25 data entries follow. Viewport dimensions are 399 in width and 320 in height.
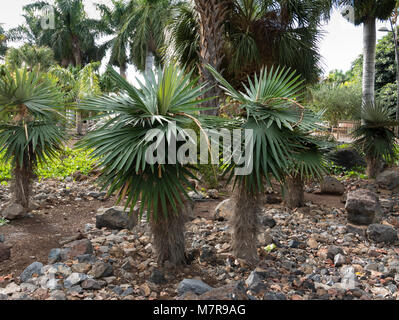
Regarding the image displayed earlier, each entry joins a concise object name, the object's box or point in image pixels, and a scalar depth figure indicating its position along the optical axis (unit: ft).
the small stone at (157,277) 10.21
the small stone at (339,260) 12.12
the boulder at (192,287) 9.31
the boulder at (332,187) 23.26
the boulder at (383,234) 14.43
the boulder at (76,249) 11.60
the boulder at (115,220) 15.29
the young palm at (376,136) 25.95
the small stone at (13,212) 15.83
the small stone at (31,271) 10.40
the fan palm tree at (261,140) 9.91
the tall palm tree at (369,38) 32.24
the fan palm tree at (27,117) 14.89
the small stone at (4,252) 11.70
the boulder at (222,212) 16.62
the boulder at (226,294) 8.28
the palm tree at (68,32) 81.82
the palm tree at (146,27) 54.90
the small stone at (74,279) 9.86
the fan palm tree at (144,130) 8.97
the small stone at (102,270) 10.37
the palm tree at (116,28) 70.13
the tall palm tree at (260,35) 27.94
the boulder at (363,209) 16.31
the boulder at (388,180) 24.79
